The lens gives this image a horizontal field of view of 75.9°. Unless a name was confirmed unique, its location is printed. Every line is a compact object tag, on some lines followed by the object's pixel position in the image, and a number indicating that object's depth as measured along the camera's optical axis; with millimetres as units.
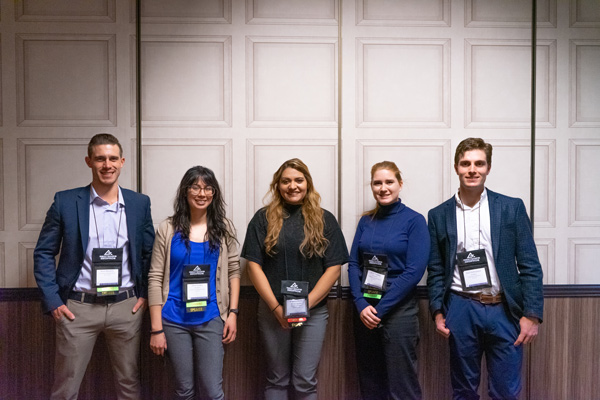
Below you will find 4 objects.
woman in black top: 2314
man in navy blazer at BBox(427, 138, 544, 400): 2170
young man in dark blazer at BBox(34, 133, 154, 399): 2221
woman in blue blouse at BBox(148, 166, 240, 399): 2195
